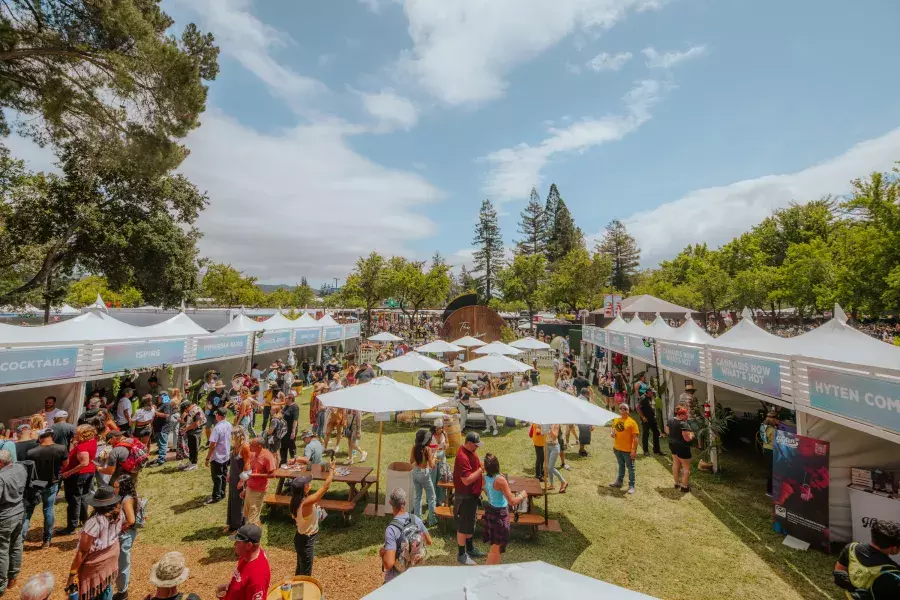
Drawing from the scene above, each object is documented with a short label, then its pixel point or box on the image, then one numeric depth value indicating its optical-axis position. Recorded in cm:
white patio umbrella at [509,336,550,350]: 1873
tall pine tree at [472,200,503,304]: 6975
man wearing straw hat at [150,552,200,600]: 286
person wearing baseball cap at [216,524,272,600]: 313
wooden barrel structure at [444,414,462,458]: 976
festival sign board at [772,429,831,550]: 576
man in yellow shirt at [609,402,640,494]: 774
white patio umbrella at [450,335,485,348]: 2030
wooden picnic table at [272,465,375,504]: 659
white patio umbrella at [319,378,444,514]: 666
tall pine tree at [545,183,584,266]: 6931
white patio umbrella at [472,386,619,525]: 615
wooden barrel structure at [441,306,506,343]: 2614
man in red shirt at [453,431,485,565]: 518
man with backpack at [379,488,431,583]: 371
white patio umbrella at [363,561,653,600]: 207
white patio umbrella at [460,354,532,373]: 1216
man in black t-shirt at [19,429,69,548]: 560
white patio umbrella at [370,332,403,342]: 2143
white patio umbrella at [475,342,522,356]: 1655
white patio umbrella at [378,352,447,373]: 1173
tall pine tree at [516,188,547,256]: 7319
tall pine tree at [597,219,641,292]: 7438
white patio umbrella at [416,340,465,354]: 1762
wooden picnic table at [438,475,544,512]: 631
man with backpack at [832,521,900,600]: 325
